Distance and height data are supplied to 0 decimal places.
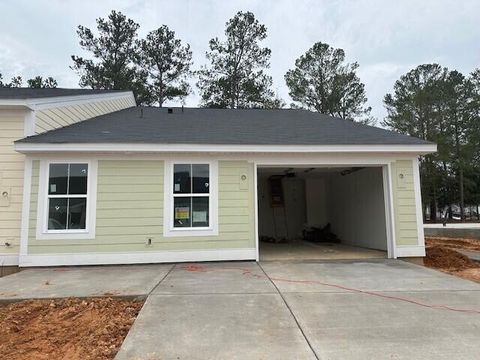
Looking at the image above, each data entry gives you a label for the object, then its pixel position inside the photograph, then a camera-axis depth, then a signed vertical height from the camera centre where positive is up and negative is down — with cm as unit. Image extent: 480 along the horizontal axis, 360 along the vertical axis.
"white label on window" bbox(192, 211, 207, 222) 850 -9
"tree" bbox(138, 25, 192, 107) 2486 +1006
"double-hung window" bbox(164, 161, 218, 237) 841 +30
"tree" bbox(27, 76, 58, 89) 2567 +910
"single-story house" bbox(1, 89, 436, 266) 803 +58
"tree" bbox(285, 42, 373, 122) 2844 +973
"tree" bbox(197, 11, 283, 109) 2514 +1022
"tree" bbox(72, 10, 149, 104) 2391 +1019
